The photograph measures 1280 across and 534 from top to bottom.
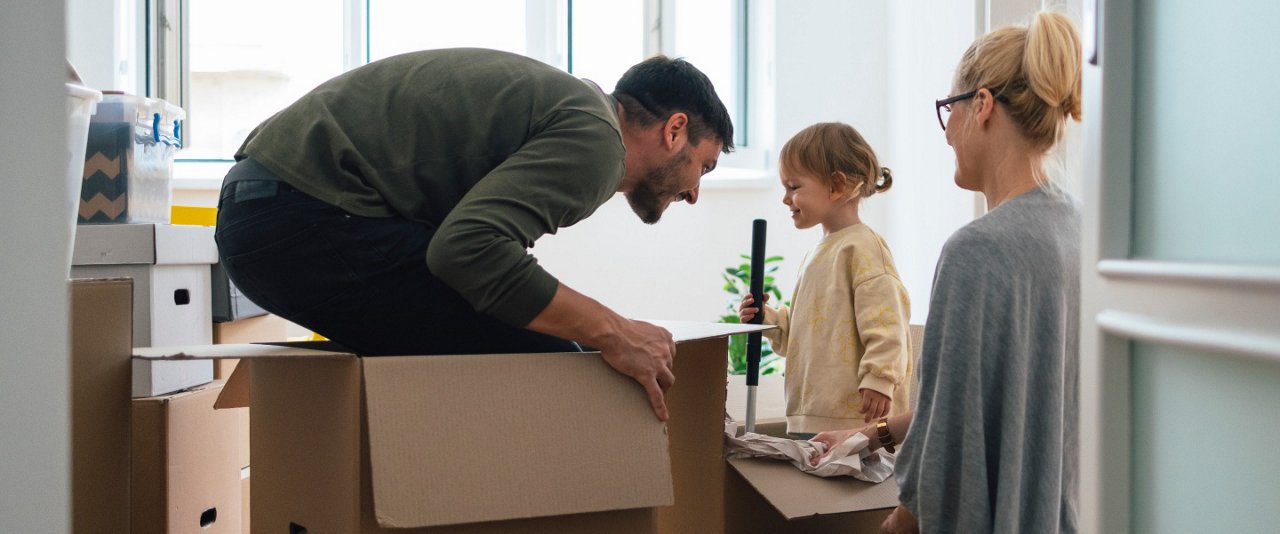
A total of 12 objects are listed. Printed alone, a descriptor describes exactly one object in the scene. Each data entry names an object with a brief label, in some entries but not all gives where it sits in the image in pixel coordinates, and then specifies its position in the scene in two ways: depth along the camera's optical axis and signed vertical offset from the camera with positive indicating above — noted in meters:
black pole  1.75 -0.05
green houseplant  3.12 -0.19
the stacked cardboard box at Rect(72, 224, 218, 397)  1.64 -0.04
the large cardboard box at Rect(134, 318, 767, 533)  1.07 -0.23
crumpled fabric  1.36 -0.29
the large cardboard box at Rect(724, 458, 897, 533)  1.29 -0.33
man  1.27 +0.08
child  1.86 -0.11
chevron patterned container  1.72 +0.15
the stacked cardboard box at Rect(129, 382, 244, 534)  1.55 -0.37
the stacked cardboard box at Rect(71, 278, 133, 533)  1.28 -0.21
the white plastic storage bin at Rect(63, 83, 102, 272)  1.31 +0.17
